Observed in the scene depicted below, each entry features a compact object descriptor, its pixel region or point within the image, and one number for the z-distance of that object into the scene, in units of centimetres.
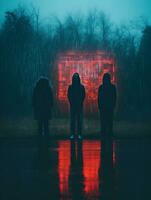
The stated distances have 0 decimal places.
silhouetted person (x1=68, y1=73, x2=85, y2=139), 1653
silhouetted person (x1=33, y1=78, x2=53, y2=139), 1620
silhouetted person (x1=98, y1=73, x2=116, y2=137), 1597
